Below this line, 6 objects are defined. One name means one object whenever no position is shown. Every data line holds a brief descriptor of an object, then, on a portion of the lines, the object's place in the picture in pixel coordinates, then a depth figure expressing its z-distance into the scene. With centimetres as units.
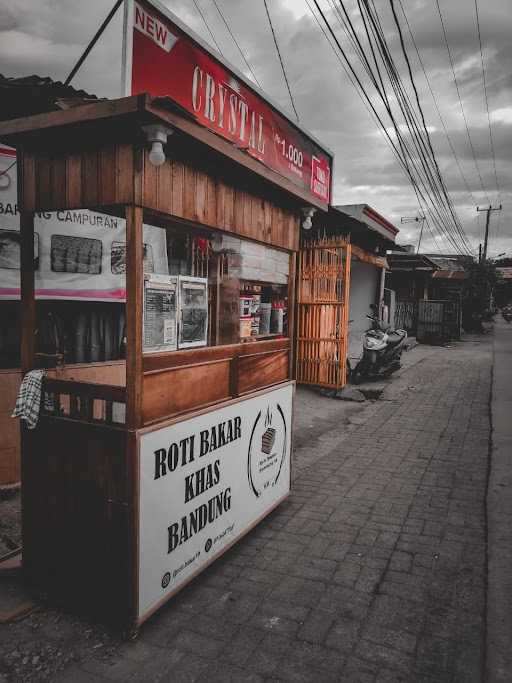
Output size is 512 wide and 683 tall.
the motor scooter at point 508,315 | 4398
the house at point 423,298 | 1973
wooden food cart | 266
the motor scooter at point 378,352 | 1055
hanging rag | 295
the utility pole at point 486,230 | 3704
